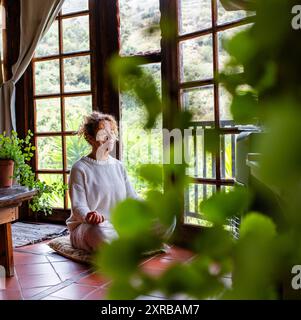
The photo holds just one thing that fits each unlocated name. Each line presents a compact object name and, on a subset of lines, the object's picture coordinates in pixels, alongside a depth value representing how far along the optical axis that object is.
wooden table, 2.63
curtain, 4.16
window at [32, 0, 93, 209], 4.13
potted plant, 2.95
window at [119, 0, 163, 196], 3.69
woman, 3.08
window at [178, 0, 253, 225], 3.14
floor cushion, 3.10
